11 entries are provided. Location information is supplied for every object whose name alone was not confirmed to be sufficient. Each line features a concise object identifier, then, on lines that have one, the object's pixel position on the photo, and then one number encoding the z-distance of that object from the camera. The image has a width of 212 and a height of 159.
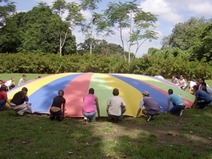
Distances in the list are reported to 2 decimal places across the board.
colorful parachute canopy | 5.41
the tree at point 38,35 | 24.59
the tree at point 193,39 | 20.38
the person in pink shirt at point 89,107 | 4.84
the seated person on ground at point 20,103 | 5.15
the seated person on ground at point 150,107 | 5.01
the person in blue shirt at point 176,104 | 5.42
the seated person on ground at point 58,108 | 4.84
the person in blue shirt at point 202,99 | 6.23
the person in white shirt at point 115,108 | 4.79
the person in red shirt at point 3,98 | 5.56
